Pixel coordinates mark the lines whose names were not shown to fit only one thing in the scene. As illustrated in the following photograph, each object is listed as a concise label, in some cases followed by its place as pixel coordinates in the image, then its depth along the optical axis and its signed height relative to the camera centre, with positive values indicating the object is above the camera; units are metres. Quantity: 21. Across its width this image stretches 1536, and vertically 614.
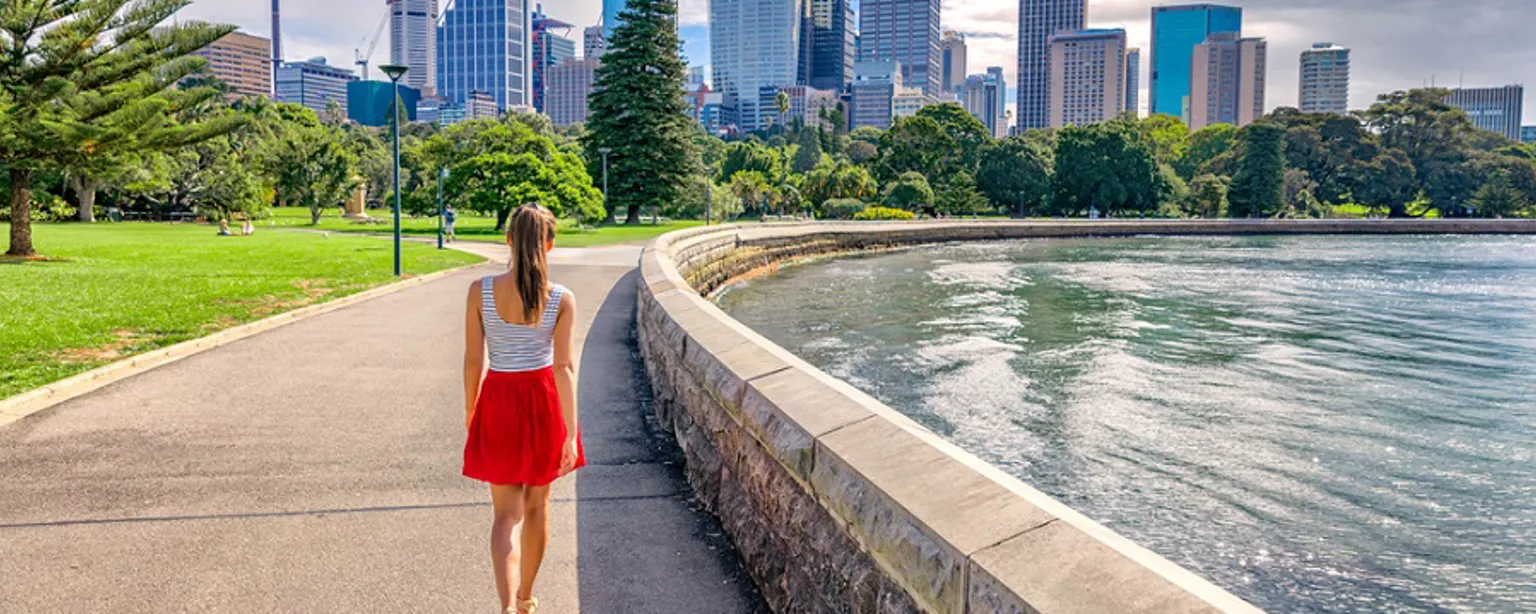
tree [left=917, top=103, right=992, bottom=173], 94.06 +8.98
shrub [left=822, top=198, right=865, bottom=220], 76.69 +1.61
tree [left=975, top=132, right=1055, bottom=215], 91.00 +5.00
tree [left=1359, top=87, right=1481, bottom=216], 99.81 +9.76
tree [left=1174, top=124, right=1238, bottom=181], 116.14 +9.79
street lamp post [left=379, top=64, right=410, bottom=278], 20.02 +2.91
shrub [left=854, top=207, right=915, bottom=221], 74.94 +1.17
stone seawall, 2.66 -0.87
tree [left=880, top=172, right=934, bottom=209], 80.69 +2.85
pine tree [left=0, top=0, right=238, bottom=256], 20.67 +3.02
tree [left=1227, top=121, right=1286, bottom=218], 92.25 +5.51
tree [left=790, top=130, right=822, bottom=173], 130.88 +9.00
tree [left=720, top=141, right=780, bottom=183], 100.94 +6.62
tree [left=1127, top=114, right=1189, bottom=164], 118.06 +11.32
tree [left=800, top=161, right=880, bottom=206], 80.88 +3.45
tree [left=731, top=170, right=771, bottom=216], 80.50 +3.07
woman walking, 4.12 -0.61
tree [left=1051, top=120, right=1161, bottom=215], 87.62 +5.31
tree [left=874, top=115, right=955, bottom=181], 87.94 +6.90
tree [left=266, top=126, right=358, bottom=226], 56.38 +3.23
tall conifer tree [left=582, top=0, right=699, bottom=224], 57.53 +5.72
